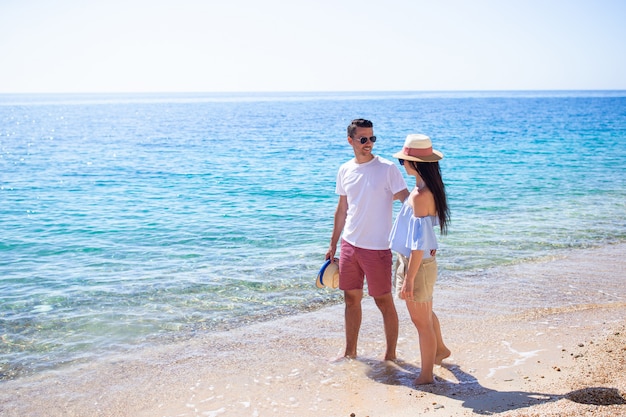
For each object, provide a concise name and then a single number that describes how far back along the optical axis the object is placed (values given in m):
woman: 4.43
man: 5.02
